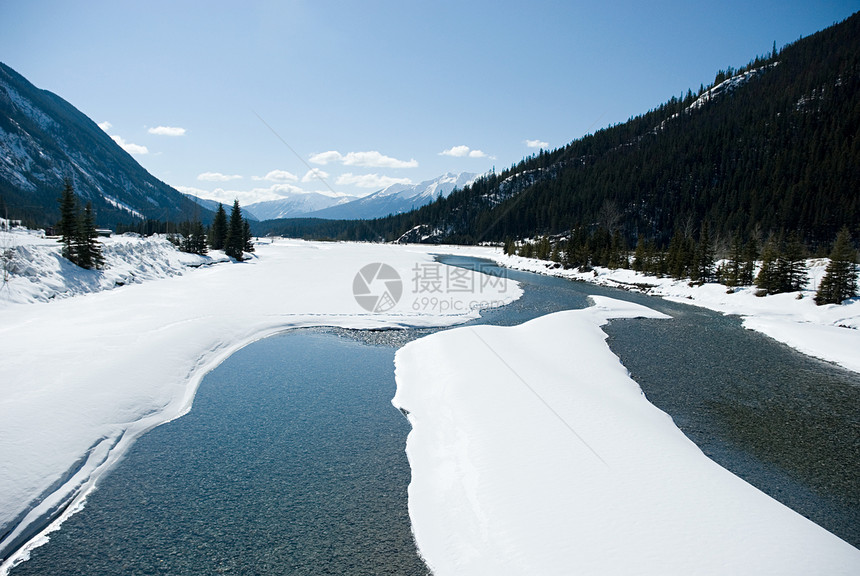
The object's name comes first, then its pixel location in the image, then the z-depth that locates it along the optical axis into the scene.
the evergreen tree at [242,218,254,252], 58.16
